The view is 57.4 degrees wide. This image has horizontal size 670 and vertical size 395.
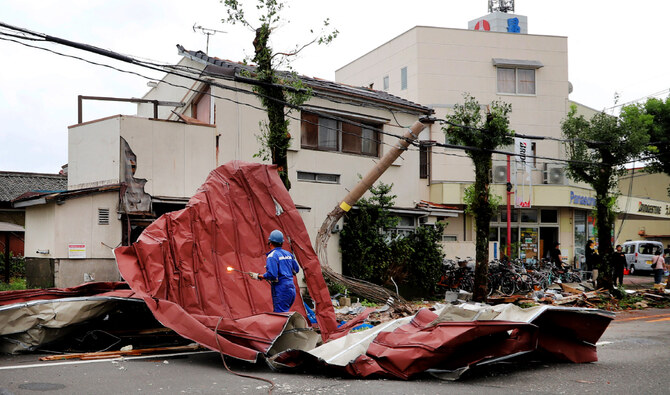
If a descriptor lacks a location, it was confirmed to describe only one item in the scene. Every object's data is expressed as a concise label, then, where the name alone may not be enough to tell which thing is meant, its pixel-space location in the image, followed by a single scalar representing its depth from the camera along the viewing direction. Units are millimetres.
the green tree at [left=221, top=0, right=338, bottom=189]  13695
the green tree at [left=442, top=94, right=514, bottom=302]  17094
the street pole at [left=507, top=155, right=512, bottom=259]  25492
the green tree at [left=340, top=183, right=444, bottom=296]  18516
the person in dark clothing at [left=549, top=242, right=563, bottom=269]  25250
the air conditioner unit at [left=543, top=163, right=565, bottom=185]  30062
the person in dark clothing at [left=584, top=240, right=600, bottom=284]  22281
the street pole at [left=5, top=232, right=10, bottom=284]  20469
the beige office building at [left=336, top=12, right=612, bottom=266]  29891
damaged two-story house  14156
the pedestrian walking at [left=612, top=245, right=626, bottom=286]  23430
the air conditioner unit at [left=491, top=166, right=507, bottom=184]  29547
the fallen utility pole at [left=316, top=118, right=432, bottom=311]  15609
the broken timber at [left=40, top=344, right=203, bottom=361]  8273
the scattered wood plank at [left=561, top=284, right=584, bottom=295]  20041
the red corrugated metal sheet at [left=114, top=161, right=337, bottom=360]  8336
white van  34625
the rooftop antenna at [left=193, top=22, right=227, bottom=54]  19133
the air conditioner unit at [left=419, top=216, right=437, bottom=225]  21561
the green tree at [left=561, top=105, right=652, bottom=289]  20375
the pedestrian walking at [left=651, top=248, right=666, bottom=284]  26094
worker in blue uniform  9039
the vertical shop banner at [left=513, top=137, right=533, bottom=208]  28562
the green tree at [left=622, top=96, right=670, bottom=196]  29547
